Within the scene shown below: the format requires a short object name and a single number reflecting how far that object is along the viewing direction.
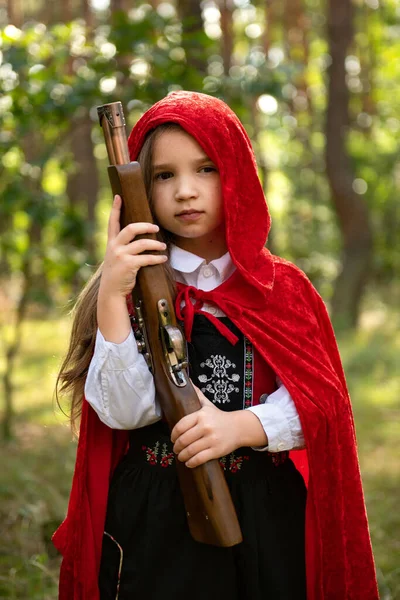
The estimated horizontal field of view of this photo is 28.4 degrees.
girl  2.05
